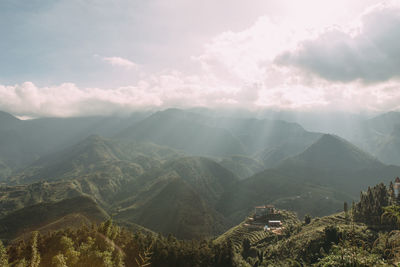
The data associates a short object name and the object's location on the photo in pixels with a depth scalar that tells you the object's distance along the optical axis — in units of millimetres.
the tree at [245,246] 91375
